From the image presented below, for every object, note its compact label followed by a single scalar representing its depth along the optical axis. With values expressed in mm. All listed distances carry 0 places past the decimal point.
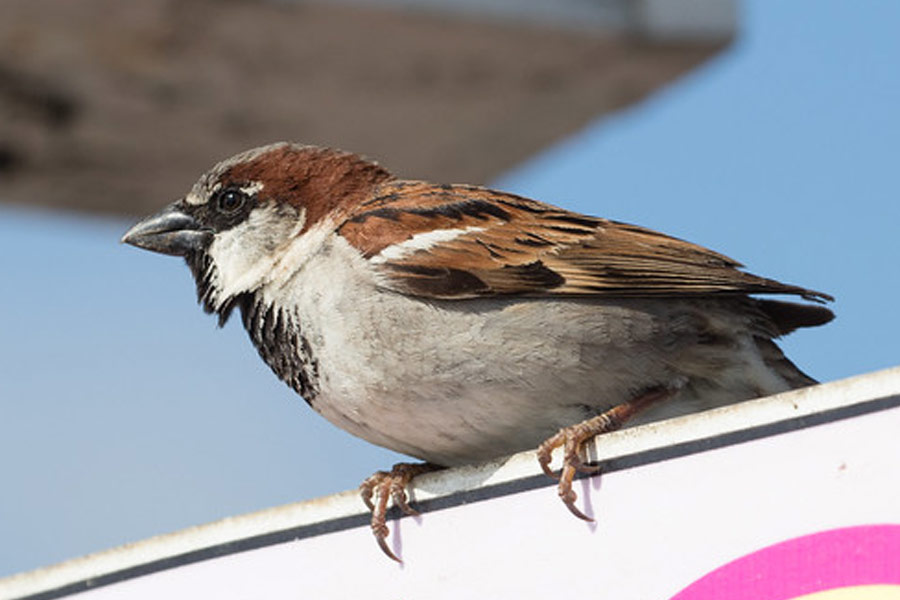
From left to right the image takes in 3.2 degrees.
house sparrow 2438
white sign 2378
